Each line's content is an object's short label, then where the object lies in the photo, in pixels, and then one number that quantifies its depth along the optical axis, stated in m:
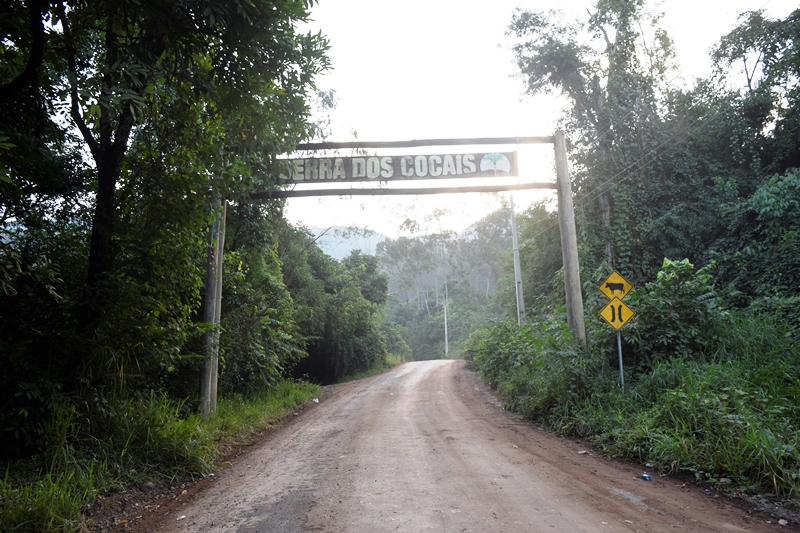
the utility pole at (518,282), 22.28
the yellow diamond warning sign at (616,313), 9.56
